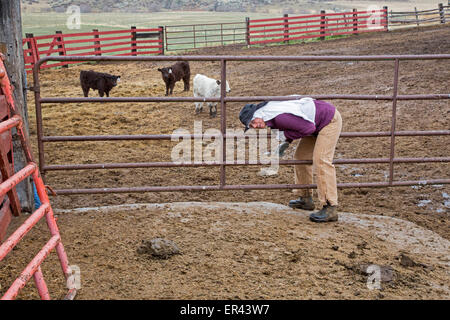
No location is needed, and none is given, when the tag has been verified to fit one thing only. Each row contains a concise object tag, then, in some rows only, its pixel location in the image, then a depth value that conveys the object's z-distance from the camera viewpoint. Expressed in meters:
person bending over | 3.99
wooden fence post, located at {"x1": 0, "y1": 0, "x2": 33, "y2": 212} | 4.13
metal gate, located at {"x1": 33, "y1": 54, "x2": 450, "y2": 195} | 4.45
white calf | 9.68
